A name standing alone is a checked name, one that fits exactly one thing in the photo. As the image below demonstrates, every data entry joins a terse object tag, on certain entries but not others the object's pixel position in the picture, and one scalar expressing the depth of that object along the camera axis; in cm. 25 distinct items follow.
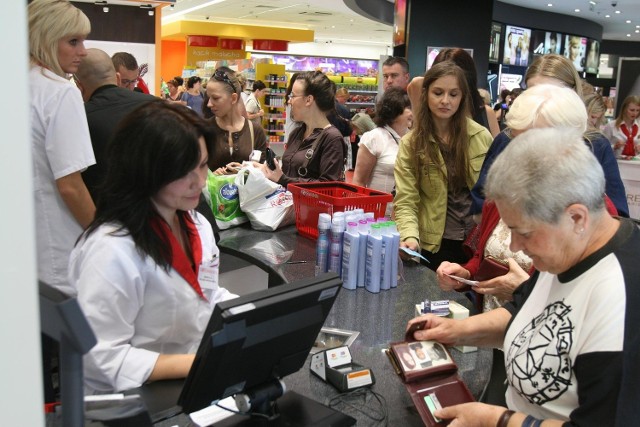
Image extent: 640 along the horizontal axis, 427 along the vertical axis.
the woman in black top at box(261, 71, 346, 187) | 408
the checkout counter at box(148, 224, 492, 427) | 188
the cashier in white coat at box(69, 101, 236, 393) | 174
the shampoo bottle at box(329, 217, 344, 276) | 282
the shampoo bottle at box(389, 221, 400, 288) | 279
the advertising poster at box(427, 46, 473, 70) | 1138
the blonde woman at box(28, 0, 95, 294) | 273
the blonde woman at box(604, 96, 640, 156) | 938
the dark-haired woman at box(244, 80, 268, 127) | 1243
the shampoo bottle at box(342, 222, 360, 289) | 277
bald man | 322
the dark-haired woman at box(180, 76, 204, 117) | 1289
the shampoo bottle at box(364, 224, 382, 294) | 275
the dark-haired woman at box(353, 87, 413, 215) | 432
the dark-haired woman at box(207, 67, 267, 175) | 445
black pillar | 1131
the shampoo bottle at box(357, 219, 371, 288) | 279
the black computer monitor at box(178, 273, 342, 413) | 137
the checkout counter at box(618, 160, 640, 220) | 804
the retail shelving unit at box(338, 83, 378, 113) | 1758
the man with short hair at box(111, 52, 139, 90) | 591
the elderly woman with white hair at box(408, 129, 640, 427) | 135
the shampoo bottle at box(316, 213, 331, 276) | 289
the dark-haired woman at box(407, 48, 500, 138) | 373
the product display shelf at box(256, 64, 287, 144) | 1557
